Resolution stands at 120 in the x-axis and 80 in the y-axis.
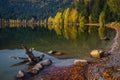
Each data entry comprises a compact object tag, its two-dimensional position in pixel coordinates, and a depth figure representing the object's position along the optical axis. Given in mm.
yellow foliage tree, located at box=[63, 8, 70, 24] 86696
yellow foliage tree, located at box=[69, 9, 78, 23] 81386
